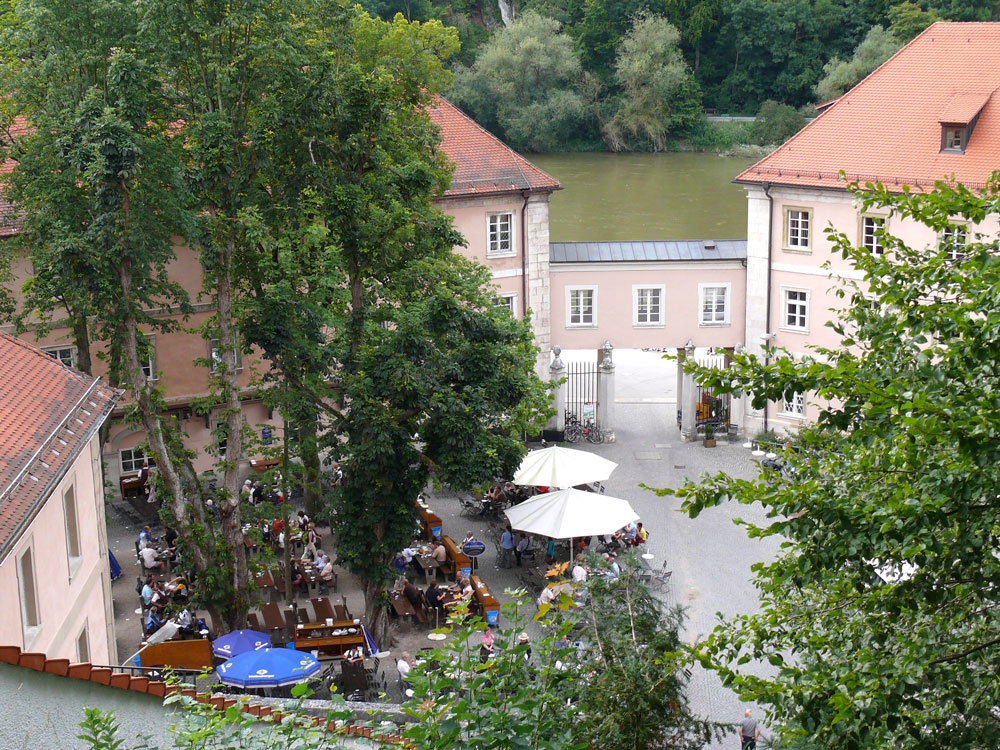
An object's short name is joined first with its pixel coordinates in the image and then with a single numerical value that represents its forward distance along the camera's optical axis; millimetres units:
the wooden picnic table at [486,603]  19250
